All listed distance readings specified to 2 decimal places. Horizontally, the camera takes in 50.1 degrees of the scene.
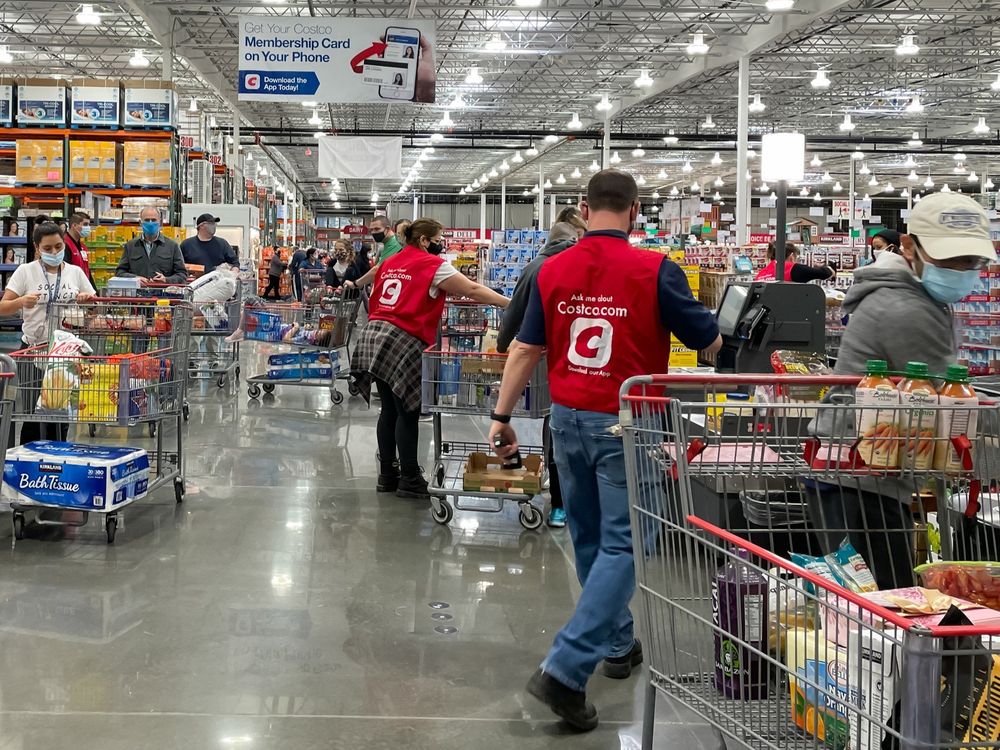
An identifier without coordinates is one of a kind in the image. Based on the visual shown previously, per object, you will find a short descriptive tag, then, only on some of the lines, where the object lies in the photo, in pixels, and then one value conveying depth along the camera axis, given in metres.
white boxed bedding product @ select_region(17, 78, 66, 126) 14.38
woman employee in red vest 6.04
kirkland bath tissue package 5.32
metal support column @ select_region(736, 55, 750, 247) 18.22
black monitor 4.94
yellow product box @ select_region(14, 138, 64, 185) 14.33
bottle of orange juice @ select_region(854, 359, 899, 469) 2.44
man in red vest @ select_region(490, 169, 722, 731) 3.20
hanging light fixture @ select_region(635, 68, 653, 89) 19.23
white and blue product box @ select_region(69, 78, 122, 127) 14.37
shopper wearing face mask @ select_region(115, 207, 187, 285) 10.41
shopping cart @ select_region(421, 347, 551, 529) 5.77
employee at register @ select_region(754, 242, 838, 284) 9.09
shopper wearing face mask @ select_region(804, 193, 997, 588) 2.79
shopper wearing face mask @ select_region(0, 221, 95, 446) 6.50
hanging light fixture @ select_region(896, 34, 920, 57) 16.92
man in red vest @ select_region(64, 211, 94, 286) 8.59
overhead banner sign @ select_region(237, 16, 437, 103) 11.82
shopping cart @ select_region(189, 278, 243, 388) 10.28
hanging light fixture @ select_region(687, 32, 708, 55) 16.70
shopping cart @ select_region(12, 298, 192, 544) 5.53
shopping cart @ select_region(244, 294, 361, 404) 10.41
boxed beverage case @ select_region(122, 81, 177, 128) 14.38
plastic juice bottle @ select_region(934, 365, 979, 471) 2.43
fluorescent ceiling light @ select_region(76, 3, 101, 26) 16.62
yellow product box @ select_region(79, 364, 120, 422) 5.55
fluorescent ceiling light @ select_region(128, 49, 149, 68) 19.16
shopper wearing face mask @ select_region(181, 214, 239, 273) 11.68
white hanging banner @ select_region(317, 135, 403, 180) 18.73
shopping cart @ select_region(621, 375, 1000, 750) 1.77
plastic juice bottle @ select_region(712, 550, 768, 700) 2.32
